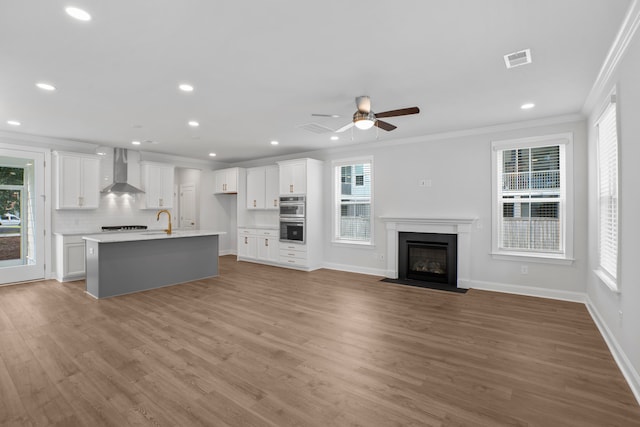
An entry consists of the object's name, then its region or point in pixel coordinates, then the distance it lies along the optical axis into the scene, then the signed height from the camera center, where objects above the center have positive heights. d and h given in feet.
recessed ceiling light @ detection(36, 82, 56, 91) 11.87 +4.69
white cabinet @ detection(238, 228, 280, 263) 25.71 -2.58
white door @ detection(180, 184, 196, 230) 31.04 +0.66
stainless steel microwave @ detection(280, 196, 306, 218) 23.73 +0.51
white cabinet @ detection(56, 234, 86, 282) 19.84 -2.75
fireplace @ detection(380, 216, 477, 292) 18.39 -1.13
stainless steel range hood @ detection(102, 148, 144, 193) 23.06 +2.86
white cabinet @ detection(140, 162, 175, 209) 24.71 +2.24
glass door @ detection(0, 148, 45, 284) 19.08 -0.19
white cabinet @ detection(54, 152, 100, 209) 20.42 +2.08
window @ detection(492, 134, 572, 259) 16.14 +0.81
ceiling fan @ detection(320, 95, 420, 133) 12.44 +3.80
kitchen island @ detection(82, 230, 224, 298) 16.43 -2.67
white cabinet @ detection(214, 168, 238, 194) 28.48 +2.90
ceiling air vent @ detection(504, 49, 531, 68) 9.49 +4.65
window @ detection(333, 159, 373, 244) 22.66 +0.86
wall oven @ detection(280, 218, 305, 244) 23.75 -1.27
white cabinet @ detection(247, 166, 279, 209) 26.40 +2.12
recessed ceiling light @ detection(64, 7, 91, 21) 7.51 +4.68
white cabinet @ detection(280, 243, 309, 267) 23.62 -3.10
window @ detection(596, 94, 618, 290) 10.64 +0.64
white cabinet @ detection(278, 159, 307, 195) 23.67 +2.72
